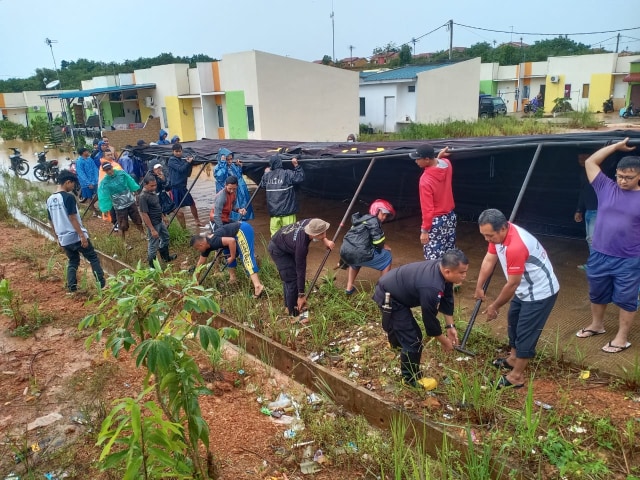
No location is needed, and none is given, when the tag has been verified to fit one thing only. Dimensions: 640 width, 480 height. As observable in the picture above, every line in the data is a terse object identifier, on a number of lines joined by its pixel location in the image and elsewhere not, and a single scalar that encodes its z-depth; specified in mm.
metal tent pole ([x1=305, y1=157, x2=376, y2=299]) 5118
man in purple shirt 3531
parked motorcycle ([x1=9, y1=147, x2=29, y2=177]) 17109
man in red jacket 4820
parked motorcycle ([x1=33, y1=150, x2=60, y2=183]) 15455
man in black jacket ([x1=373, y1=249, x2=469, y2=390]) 3219
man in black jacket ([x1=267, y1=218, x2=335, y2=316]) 4656
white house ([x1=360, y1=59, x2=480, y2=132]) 22078
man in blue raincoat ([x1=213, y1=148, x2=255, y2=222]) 7267
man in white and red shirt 3236
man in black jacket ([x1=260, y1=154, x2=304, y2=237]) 6258
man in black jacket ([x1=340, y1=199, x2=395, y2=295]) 4910
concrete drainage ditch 3049
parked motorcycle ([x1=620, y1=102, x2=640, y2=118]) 25344
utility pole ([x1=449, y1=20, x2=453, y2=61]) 32925
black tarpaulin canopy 5109
